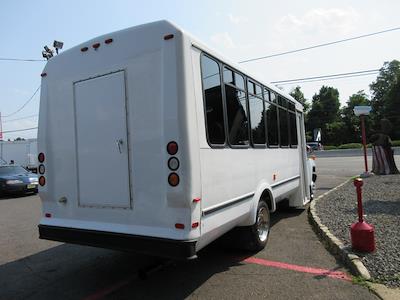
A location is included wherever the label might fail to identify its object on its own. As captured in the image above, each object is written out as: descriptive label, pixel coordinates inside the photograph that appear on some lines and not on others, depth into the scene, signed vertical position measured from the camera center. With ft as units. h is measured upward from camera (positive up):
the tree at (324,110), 230.07 +19.15
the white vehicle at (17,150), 117.39 +2.83
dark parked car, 53.83 -3.05
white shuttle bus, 13.51 +0.29
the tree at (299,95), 241.55 +29.70
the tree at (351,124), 196.13 +8.78
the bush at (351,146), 142.72 -1.44
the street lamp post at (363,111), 58.14 +4.44
